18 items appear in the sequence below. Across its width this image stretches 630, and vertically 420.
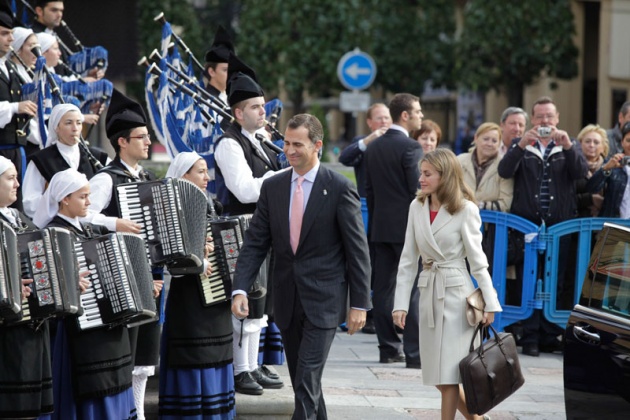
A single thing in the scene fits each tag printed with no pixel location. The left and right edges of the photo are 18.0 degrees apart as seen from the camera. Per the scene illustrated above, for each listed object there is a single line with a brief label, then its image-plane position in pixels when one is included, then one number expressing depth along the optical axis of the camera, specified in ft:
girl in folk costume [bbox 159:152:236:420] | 39.57
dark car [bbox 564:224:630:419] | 36.49
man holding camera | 56.51
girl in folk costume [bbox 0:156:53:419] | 33.69
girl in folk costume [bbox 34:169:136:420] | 35.70
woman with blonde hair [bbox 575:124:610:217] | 58.59
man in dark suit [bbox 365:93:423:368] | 53.62
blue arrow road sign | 111.63
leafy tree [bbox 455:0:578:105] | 160.61
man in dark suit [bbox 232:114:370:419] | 36.70
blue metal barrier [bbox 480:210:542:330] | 57.47
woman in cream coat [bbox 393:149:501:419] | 39.61
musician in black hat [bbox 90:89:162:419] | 38.65
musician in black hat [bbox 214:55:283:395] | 43.70
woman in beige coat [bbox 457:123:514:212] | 58.51
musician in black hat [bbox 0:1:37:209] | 49.12
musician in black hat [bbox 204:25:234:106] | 49.91
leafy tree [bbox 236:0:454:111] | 172.80
